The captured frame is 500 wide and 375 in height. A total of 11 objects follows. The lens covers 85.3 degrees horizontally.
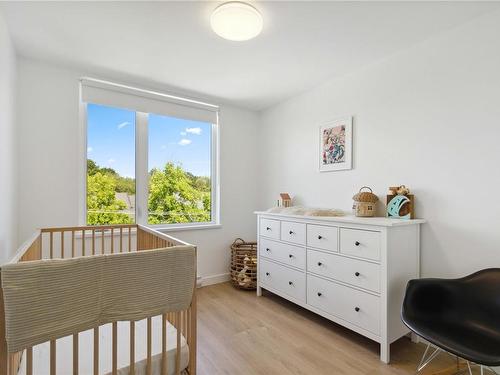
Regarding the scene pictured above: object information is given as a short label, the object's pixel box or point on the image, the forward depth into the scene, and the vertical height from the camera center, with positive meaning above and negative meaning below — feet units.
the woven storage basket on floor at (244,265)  10.55 -3.11
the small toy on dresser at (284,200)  10.65 -0.54
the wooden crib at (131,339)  3.14 -2.08
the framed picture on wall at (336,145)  8.75 +1.41
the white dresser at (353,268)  6.23 -2.14
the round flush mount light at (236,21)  5.41 +3.45
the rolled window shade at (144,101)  8.74 +3.11
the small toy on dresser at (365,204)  7.53 -0.48
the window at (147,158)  9.09 +1.11
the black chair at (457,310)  4.74 -2.46
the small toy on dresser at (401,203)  6.98 -0.44
